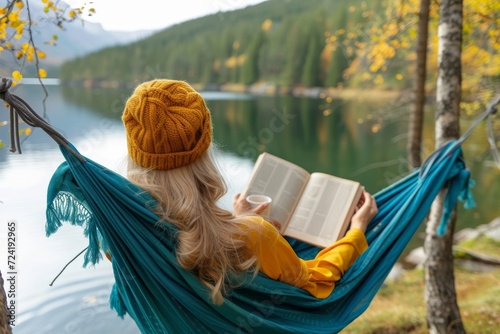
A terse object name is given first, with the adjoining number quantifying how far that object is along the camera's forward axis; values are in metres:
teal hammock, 0.96
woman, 0.90
